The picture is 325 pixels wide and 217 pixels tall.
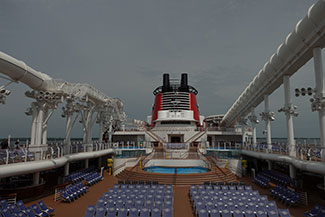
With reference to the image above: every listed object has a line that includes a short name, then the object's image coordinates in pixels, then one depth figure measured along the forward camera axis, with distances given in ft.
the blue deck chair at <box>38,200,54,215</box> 34.66
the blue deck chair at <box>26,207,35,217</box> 32.18
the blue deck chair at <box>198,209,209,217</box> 32.09
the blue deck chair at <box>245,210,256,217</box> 31.32
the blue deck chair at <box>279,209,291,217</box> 30.99
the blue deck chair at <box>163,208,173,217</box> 32.58
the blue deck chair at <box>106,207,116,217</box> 31.91
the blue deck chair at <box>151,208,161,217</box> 32.60
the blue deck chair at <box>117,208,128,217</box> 31.91
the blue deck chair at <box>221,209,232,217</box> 31.65
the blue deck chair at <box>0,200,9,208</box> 32.69
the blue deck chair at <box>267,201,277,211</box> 32.91
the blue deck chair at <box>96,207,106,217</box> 31.68
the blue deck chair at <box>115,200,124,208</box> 34.68
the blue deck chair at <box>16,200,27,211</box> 33.47
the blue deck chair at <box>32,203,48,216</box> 33.26
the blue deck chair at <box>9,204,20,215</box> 31.71
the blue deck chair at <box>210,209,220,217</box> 31.96
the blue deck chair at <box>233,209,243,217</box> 31.42
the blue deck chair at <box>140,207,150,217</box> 32.17
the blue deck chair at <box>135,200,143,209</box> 35.32
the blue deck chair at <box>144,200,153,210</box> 35.31
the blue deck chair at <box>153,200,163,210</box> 35.01
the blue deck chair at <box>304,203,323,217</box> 33.06
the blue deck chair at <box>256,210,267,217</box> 30.78
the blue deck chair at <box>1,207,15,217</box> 30.60
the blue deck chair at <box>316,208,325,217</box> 31.39
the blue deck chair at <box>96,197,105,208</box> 34.55
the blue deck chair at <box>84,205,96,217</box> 31.78
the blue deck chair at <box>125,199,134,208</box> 35.19
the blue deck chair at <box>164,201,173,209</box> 34.90
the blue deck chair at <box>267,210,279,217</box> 30.78
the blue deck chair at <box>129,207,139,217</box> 32.14
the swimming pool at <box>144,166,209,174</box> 73.56
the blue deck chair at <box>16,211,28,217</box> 31.09
